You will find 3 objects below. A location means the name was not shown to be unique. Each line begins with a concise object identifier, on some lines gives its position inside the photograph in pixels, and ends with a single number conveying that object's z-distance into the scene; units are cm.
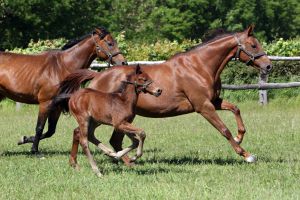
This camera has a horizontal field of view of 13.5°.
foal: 1538
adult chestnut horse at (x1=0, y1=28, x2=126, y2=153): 1988
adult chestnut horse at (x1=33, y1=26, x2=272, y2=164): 1741
